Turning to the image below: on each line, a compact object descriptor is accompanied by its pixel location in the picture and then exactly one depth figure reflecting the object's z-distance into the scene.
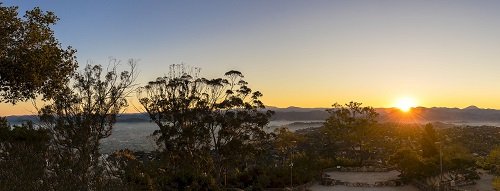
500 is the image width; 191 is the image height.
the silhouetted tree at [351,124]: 54.34
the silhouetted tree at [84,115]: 30.16
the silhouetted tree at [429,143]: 38.41
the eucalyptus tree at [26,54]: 16.97
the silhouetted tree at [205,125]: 37.81
